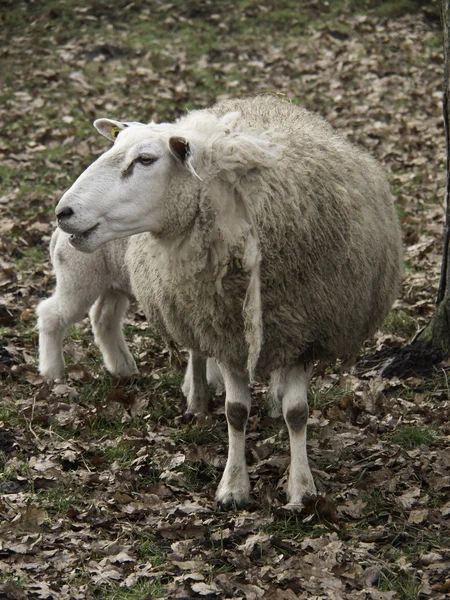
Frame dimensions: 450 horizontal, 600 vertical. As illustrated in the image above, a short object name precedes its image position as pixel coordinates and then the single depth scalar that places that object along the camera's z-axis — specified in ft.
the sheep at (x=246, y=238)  27.20
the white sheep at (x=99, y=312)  38.70
